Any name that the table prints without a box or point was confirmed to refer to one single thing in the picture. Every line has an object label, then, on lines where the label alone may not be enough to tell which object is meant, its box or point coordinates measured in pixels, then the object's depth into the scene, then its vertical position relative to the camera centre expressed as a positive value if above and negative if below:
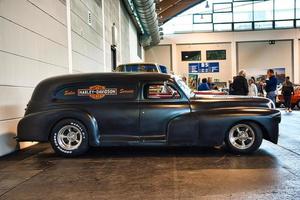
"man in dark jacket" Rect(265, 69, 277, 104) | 13.91 +0.09
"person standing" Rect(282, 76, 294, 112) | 18.93 -0.16
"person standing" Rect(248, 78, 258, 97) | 13.95 +0.04
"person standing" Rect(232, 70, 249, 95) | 11.77 +0.12
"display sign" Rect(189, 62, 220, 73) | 34.97 +1.89
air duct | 19.17 +3.93
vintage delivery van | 7.05 -0.45
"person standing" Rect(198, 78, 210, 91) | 15.77 +0.15
